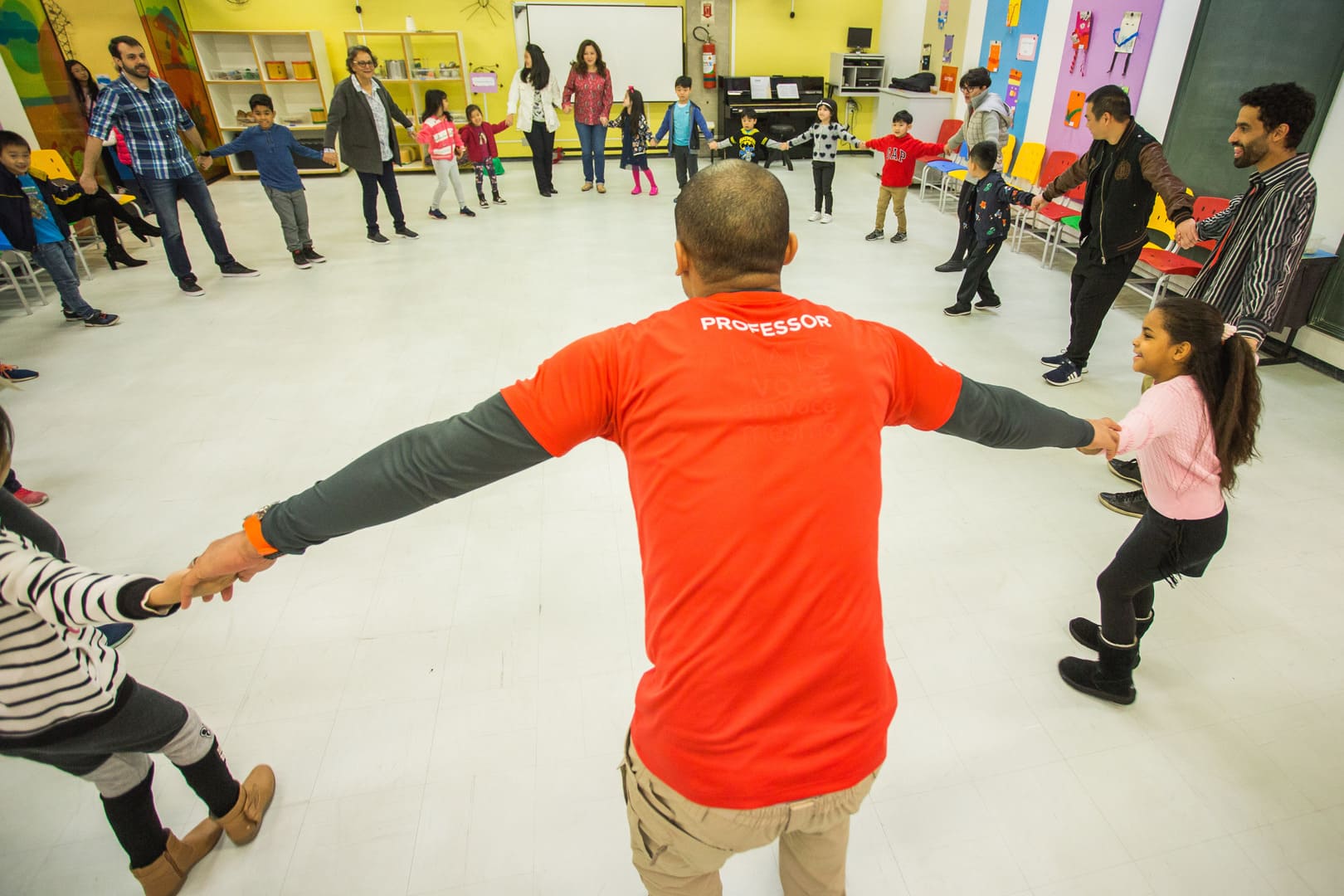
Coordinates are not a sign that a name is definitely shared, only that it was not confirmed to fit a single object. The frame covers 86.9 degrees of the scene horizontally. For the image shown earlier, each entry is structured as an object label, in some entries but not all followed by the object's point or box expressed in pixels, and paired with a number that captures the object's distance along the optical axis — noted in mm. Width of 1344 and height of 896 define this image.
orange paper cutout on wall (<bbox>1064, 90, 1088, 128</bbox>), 6251
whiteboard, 9914
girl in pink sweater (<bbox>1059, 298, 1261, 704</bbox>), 1753
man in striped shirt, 2697
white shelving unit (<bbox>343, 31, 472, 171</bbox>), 9633
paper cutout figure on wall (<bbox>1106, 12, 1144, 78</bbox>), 5535
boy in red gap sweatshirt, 6328
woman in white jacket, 7984
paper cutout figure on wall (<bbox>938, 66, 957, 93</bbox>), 8555
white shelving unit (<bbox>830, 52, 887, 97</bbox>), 10031
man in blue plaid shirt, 4773
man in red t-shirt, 906
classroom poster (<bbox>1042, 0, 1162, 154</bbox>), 5469
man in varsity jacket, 3264
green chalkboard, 4043
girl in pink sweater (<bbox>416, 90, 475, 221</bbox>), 7242
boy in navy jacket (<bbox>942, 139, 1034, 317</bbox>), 4664
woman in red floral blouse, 8023
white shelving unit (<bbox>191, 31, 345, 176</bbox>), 9461
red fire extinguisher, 10211
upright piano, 10203
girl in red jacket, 7883
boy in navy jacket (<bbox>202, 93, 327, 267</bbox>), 5582
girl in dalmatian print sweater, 6702
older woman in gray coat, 6055
